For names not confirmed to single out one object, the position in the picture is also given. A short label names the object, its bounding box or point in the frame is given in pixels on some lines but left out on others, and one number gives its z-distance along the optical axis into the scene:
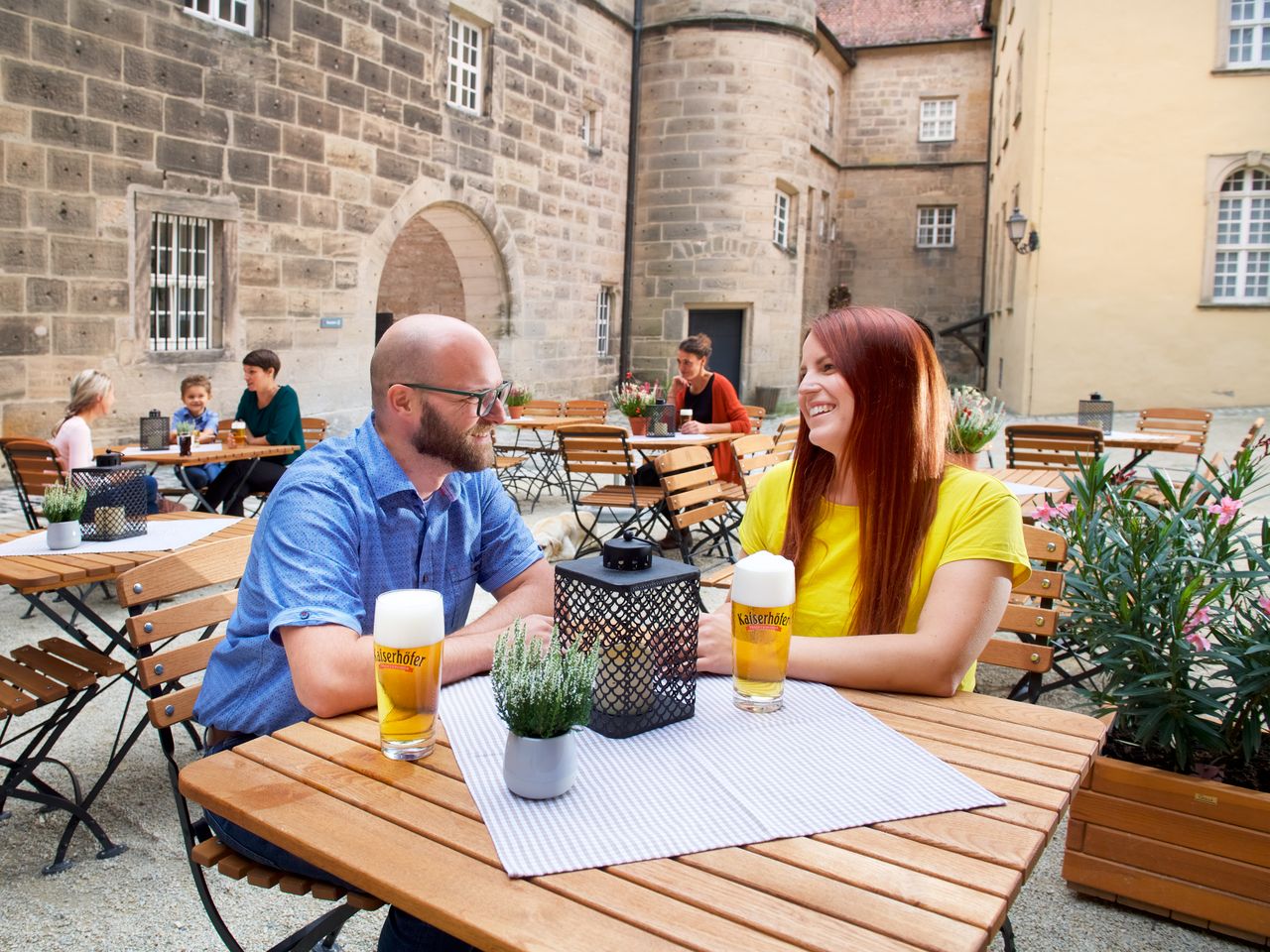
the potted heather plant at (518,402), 9.10
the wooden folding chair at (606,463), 6.56
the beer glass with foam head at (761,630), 1.61
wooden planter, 2.46
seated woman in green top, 6.72
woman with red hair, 1.86
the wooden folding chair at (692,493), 5.46
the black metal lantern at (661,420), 7.25
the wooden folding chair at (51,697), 2.77
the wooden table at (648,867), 1.09
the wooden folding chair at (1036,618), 2.93
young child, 6.88
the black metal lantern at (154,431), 6.29
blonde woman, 5.55
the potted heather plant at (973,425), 4.71
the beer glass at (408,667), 1.46
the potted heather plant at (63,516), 3.54
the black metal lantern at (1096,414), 7.49
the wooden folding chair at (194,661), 1.77
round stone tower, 17.31
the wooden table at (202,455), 6.00
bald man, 1.74
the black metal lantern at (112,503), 3.63
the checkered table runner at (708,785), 1.28
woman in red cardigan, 7.42
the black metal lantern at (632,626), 1.54
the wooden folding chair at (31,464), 5.39
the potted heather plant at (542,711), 1.35
